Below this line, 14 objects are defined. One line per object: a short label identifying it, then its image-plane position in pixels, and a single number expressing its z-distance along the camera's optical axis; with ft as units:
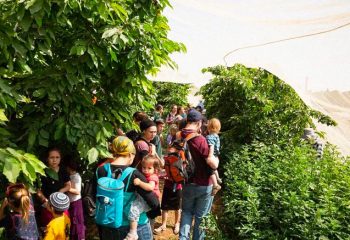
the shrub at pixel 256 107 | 25.55
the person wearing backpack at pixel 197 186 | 15.34
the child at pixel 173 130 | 25.55
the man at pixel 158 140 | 21.47
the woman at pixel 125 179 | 11.43
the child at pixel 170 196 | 19.01
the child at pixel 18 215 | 10.98
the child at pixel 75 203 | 14.58
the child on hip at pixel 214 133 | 18.15
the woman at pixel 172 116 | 44.91
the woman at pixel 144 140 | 16.14
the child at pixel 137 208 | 11.34
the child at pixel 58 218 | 12.59
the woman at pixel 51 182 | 13.30
